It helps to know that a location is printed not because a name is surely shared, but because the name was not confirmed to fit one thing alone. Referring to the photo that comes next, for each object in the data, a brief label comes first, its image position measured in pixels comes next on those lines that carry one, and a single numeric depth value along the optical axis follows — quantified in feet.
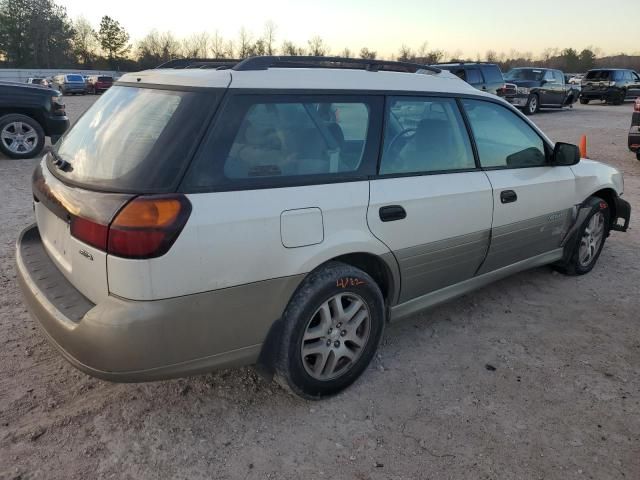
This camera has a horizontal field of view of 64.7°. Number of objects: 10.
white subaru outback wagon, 6.90
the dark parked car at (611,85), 86.16
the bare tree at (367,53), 116.74
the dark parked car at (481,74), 50.72
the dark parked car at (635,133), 31.86
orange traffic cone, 26.35
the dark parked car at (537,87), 67.21
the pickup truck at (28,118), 28.60
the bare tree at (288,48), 160.81
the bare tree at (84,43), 222.07
